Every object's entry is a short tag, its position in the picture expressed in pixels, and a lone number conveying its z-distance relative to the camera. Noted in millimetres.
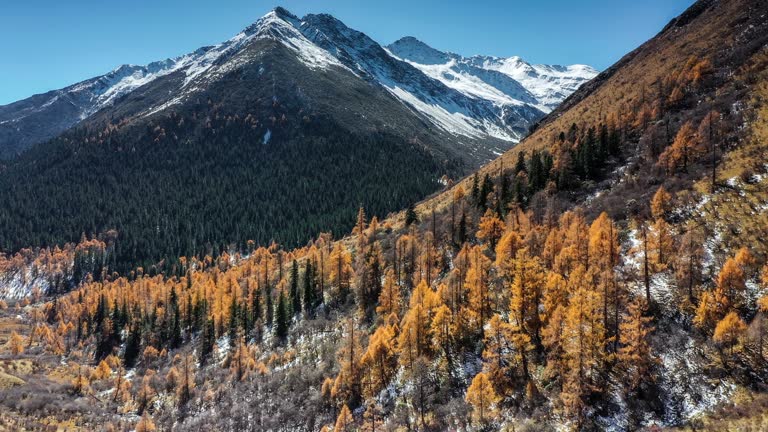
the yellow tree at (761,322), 41100
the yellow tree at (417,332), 62969
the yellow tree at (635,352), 44781
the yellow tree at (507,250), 69000
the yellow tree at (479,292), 64125
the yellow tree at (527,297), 55875
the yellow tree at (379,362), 65000
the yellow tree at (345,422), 59656
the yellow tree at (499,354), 53344
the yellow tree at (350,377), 67062
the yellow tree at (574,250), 62781
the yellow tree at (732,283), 45438
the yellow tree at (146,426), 80438
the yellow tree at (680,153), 74500
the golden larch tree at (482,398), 50069
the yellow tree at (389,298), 80625
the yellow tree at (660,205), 64500
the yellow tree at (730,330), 42719
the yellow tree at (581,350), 45688
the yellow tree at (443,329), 62688
